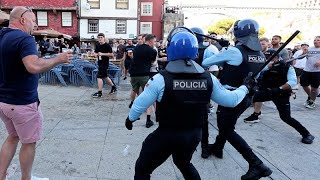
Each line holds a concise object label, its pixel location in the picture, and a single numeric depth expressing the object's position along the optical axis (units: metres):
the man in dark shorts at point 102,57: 7.86
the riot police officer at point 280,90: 4.62
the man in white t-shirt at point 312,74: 7.40
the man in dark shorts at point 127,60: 11.64
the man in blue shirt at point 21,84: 2.41
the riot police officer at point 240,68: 3.39
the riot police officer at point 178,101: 2.18
